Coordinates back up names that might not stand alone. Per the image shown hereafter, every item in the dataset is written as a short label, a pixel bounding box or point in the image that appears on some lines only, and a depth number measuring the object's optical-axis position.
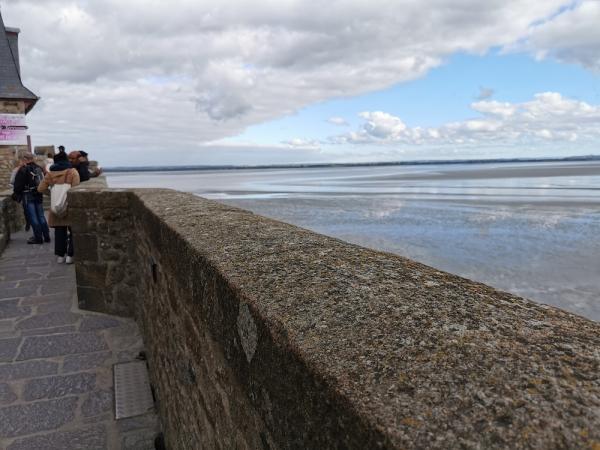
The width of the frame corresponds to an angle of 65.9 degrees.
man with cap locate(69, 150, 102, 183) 7.48
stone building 17.44
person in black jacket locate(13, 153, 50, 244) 8.87
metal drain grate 3.56
